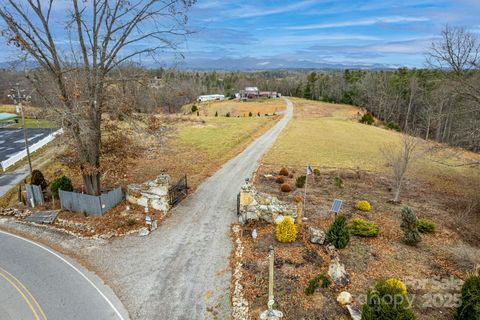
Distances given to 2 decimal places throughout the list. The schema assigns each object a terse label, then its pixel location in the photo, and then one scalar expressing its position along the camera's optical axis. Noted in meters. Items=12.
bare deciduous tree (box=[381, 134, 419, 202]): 21.27
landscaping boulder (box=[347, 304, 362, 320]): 9.88
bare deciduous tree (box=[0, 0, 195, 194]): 16.09
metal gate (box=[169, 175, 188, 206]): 20.33
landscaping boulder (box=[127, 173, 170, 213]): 18.84
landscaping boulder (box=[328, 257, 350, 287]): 11.72
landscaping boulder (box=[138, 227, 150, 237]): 16.31
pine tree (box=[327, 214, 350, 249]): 14.11
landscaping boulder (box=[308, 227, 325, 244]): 14.68
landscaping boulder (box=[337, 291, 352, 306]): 10.67
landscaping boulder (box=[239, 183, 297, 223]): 16.84
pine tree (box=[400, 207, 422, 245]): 14.92
